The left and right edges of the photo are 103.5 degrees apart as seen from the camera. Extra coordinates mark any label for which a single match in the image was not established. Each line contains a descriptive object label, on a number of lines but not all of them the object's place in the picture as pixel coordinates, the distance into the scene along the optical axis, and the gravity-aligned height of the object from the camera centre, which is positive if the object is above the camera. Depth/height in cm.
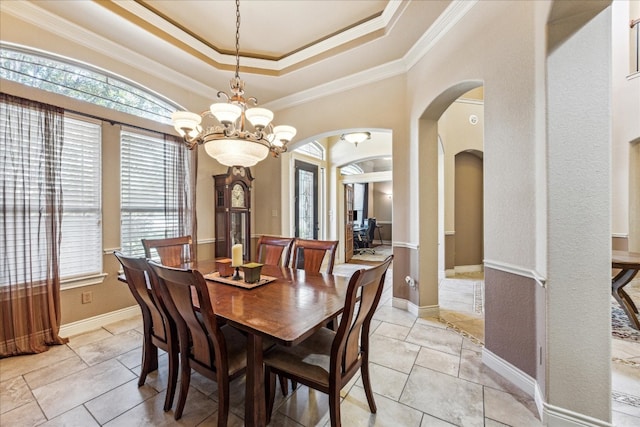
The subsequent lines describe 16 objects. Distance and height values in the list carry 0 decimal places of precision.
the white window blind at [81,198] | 254 +16
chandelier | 185 +64
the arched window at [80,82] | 229 +140
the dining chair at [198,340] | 120 -69
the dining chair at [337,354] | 125 -80
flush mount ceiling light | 486 +149
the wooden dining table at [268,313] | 117 -53
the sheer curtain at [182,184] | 331 +41
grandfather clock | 372 +6
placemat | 179 -51
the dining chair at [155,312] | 151 -64
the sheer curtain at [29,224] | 218 -9
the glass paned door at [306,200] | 537 +29
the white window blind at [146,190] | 299 +30
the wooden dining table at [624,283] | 255 -79
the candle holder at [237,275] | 197 -49
